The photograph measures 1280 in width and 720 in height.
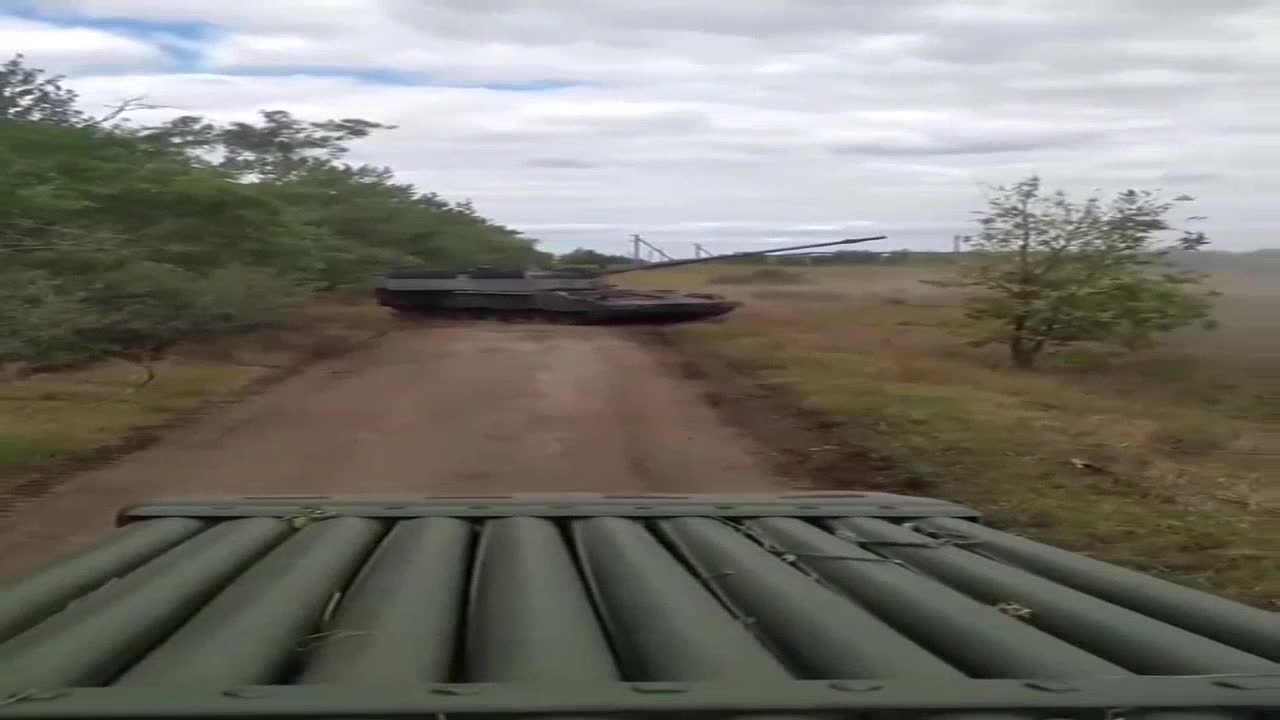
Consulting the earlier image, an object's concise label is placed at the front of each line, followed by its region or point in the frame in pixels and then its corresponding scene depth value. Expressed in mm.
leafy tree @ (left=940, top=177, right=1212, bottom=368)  20203
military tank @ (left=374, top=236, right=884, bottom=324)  26234
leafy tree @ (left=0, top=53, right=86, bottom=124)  15930
